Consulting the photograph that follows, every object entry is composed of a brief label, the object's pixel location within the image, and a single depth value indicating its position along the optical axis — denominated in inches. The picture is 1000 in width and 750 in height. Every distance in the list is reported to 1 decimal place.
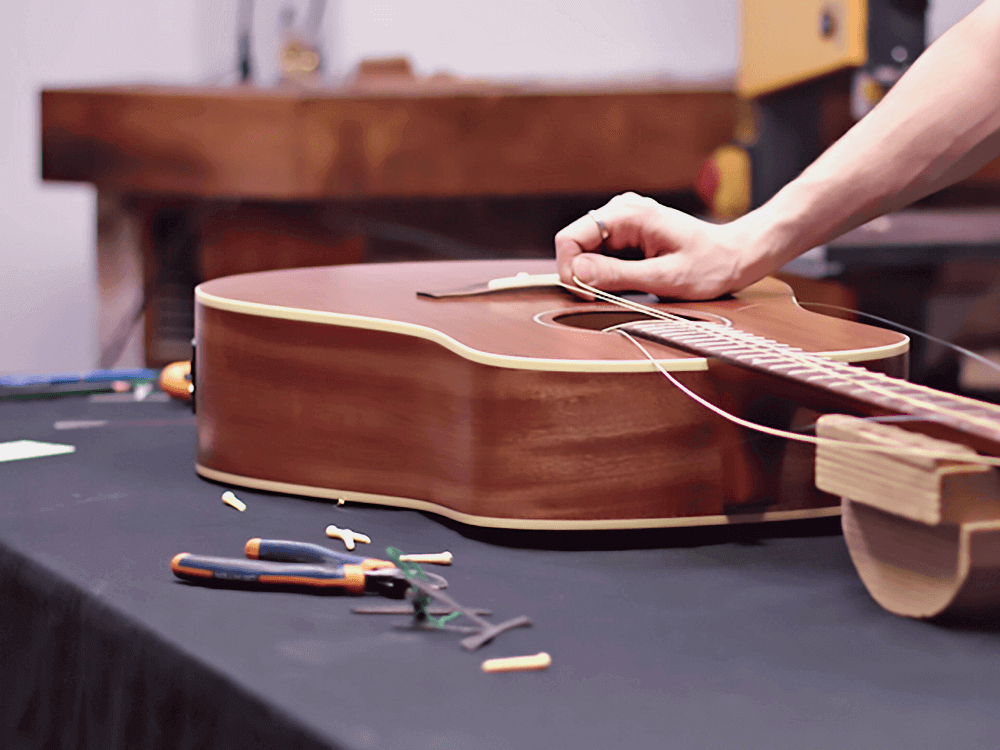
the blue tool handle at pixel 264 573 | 56.4
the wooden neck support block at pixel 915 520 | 52.9
